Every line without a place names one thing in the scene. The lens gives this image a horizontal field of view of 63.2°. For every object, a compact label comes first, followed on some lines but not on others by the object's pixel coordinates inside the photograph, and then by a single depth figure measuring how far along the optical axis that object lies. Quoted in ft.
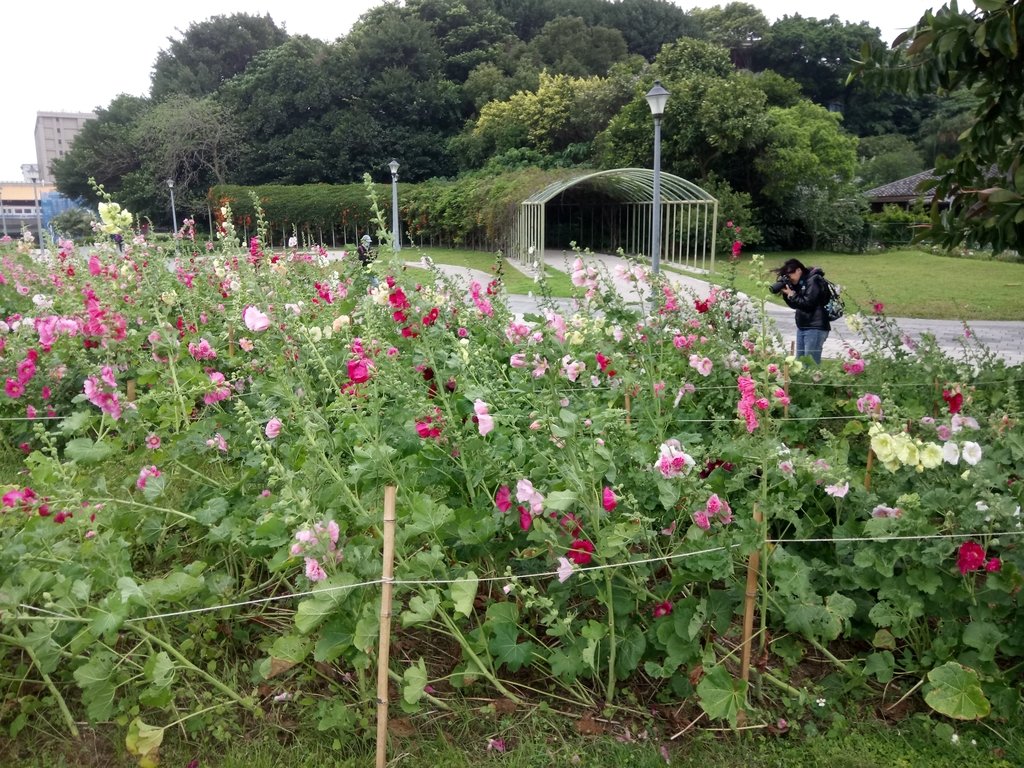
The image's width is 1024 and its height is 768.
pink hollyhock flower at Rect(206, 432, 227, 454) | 8.75
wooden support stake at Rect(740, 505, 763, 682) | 6.72
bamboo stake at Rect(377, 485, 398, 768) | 6.10
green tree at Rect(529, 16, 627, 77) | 135.54
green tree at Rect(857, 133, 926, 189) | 118.62
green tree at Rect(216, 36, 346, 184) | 124.26
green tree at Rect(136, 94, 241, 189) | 119.65
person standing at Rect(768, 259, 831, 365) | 20.93
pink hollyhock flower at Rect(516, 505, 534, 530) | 6.59
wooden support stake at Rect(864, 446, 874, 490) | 8.46
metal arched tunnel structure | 63.46
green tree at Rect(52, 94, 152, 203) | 126.82
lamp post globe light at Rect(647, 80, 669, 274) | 34.96
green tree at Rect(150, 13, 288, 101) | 148.56
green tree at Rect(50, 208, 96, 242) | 123.34
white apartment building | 337.11
